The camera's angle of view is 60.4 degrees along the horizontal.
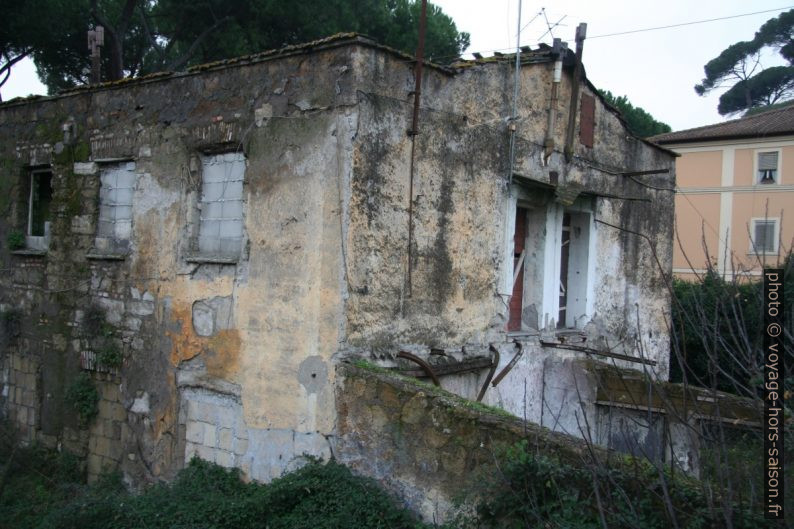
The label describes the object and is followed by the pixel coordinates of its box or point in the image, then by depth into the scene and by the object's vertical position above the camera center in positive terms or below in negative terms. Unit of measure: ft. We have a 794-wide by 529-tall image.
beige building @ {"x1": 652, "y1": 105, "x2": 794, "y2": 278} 76.02 +12.68
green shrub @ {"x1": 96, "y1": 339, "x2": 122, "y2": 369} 27.78 -4.02
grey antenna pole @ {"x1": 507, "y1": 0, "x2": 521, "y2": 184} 27.14 +6.23
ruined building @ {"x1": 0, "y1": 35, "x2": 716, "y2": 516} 21.94 +0.74
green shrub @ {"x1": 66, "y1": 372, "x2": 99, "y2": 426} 28.71 -6.00
